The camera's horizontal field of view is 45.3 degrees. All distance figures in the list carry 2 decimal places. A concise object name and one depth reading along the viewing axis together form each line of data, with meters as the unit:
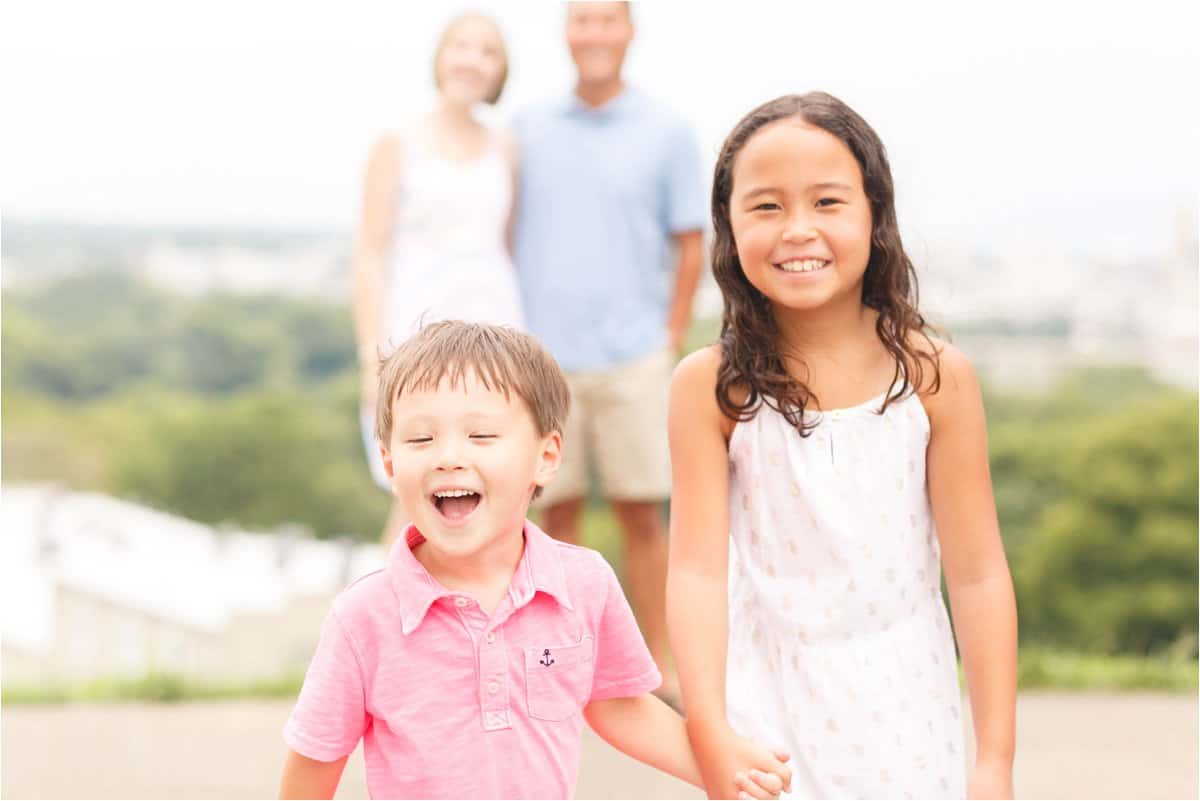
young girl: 1.95
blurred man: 3.58
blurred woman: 3.50
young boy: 1.63
